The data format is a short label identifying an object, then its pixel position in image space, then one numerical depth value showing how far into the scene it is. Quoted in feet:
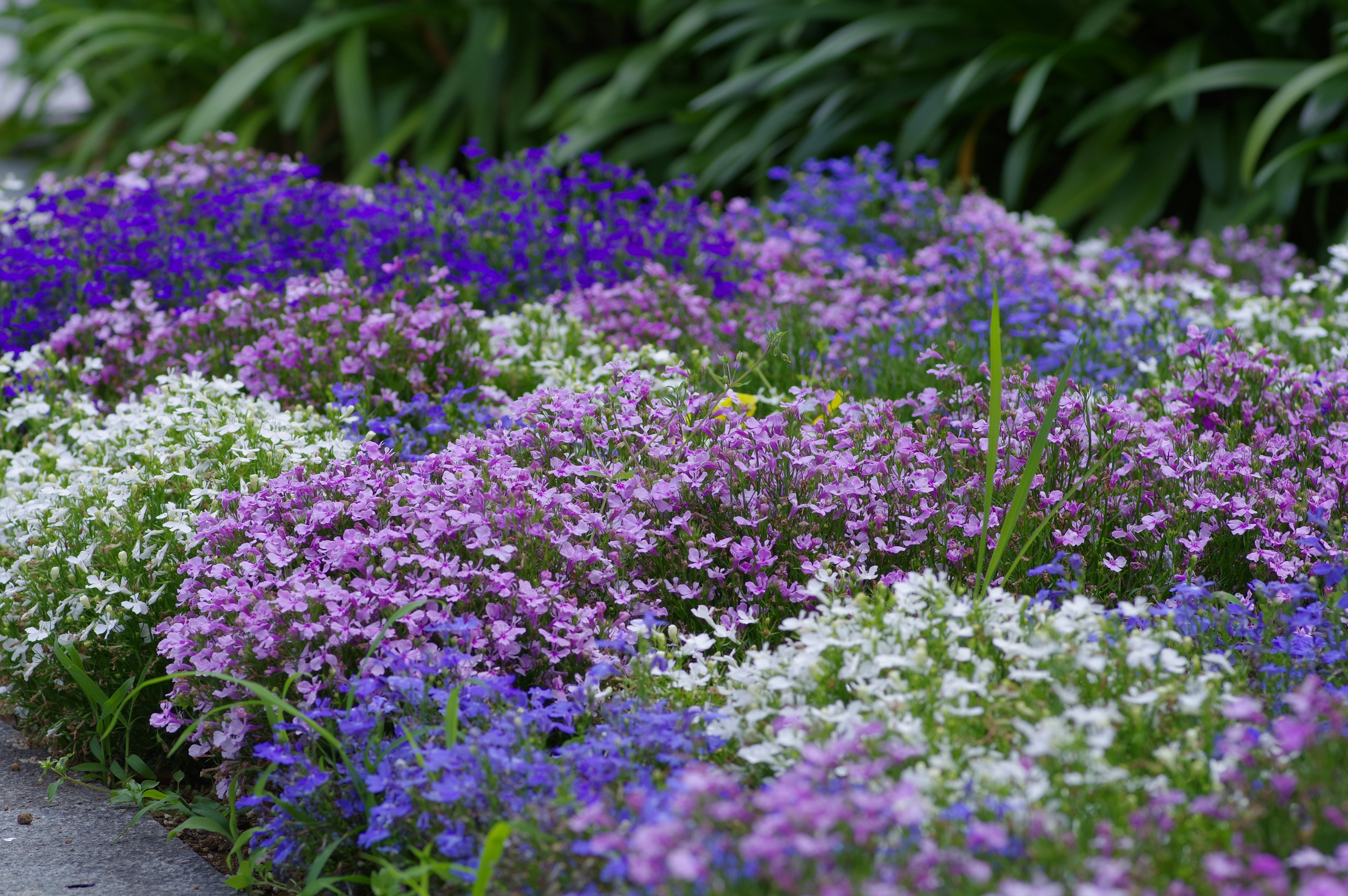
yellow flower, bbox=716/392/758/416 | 21.30
